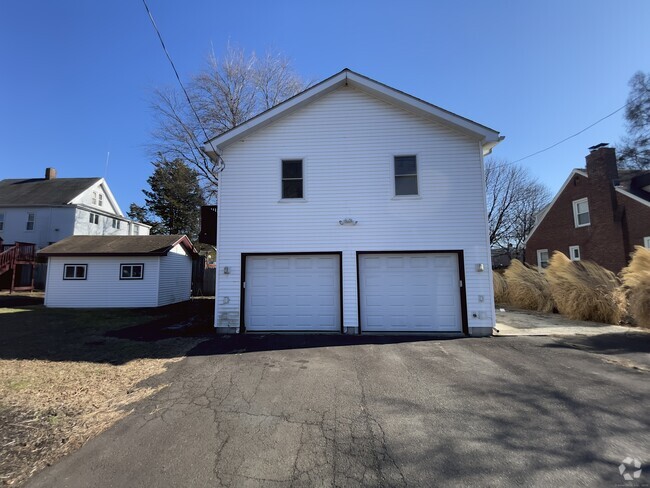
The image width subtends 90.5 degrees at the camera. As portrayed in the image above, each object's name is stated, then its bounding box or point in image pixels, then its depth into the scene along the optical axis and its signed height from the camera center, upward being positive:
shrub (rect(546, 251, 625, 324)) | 10.20 -0.66
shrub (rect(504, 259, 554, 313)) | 13.20 -0.68
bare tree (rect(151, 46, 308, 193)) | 19.94 +10.33
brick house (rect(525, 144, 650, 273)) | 15.94 +3.19
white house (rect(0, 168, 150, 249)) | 24.44 +5.29
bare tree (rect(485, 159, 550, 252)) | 32.81 +6.73
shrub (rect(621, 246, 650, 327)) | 8.56 -0.37
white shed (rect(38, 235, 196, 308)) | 15.95 +0.13
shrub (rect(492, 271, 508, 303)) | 16.10 -0.80
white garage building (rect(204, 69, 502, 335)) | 9.20 +1.66
